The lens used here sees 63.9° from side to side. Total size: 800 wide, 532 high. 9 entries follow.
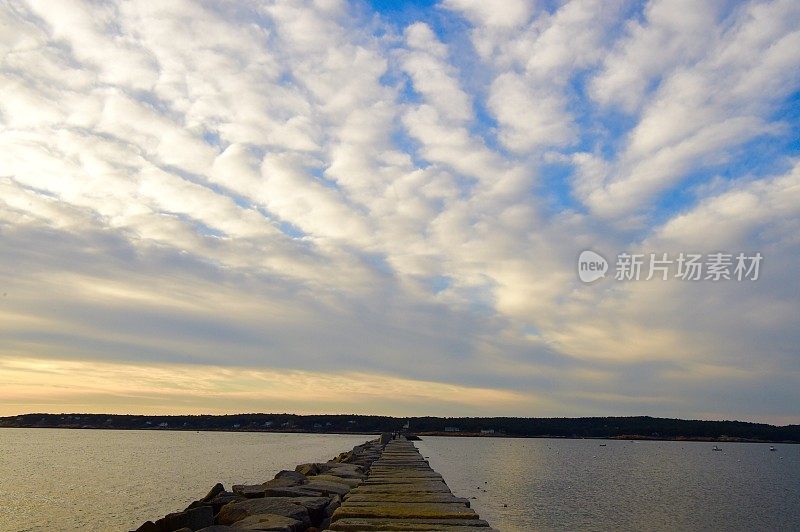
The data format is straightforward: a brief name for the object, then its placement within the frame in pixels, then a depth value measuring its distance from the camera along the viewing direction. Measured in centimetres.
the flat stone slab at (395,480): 1294
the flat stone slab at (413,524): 712
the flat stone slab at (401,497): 970
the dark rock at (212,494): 1580
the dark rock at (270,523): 970
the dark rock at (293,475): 1798
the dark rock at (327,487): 1468
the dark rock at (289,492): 1376
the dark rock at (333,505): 1254
